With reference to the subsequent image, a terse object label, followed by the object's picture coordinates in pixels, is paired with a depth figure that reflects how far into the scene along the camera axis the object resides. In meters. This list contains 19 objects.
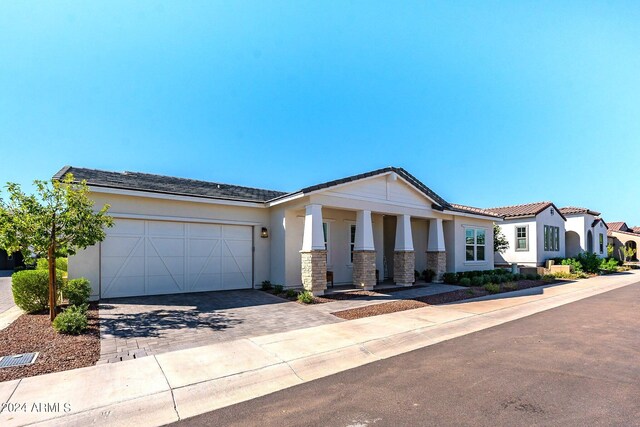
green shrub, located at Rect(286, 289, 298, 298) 11.24
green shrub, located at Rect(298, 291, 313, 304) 10.40
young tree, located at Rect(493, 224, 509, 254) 24.19
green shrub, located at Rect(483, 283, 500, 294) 13.37
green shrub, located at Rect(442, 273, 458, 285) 15.38
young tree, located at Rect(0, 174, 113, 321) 7.00
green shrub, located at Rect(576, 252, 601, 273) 22.52
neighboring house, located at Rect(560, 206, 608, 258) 27.48
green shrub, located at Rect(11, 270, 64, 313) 8.20
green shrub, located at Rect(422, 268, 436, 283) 15.79
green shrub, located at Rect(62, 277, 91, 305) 8.61
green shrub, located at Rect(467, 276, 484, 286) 15.09
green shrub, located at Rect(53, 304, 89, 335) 6.56
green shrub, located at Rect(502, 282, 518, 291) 14.31
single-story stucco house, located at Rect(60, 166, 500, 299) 10.59
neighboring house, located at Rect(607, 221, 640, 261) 38.41
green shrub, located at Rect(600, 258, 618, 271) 23.11
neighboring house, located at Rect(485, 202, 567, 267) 23.30
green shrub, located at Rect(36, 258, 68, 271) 13.36
